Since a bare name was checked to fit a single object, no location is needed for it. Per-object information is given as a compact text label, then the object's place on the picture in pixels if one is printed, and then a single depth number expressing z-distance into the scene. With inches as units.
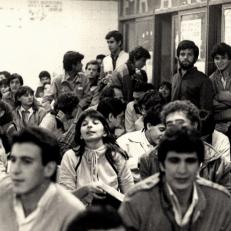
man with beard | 318.2
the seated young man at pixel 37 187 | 151.4
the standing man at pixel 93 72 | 482.8
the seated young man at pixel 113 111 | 312.6
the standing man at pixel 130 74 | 395.0
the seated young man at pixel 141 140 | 244.7
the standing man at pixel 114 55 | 417.3
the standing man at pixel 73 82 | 397.6
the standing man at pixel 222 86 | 325.5
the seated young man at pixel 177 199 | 153.8
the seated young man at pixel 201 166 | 202.2
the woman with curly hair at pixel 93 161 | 232.2
